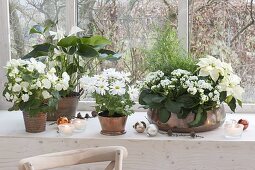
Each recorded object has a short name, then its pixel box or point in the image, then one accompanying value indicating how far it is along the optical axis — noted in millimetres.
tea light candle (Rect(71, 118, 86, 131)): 2385
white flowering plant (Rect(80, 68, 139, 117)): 2293
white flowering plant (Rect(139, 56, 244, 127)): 2256
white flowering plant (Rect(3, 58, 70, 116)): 2256
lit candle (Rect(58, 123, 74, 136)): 2311
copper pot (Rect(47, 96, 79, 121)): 2525
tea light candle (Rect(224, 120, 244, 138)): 2268
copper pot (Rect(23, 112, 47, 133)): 2334
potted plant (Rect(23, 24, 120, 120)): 2441
